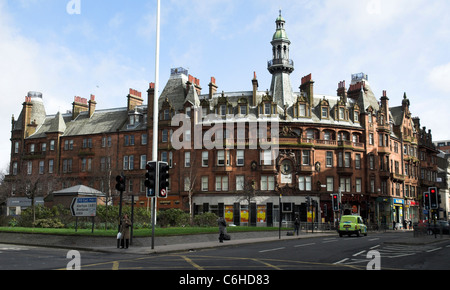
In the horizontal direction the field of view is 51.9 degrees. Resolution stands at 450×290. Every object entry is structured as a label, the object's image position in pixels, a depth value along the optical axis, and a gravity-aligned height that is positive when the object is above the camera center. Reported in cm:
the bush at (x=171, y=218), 3697 -149
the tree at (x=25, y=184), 5788 +197
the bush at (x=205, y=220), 3844 -169
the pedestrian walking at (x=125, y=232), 2192 -155
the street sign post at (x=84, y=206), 2570 -39
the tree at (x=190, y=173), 5794 +333
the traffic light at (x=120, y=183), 2153 +75
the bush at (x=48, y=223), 3175 -166
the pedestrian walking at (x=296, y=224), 3966 -206
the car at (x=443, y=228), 4516 -264
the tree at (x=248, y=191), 5356 +100
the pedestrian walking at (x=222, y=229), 2777 -179
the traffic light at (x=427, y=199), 3329 +10
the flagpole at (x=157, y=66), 3057 +887
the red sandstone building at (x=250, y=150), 5756 +660
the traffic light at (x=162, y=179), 2128 +93
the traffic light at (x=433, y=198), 3247 +17
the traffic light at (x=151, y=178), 2114 +97
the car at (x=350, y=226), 3797 -212
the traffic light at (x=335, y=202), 4731 -20
